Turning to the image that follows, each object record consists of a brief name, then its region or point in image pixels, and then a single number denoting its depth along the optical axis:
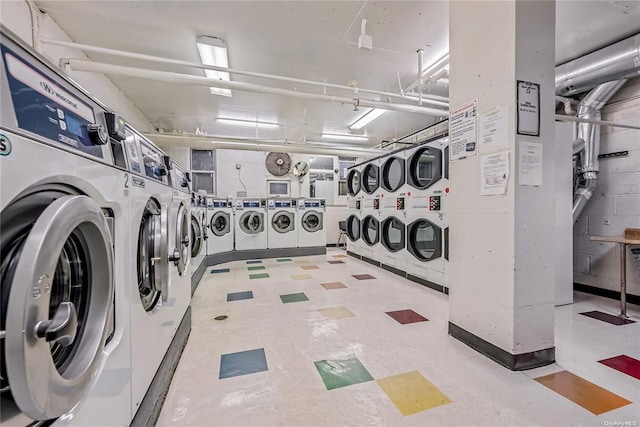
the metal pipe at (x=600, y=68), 2.33
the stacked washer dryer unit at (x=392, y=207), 3.54
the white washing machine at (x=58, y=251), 0.44
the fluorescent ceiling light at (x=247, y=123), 5.06
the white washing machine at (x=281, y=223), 4.84
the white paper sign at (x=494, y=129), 1.51
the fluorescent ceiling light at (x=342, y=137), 5.99
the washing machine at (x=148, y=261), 0.95
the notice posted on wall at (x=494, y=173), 1.51
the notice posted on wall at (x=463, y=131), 1.68
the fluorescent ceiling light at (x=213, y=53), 2.64
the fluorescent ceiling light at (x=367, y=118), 4.51
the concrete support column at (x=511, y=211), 1.48
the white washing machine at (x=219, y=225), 4.36
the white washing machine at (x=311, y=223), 5.00
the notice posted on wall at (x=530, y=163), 1.49
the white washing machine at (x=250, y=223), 4.68
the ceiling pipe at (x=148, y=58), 2.16
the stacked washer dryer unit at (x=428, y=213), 2.81
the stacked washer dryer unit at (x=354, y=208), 4.77
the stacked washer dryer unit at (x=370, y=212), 4.16
